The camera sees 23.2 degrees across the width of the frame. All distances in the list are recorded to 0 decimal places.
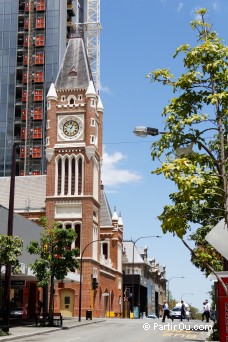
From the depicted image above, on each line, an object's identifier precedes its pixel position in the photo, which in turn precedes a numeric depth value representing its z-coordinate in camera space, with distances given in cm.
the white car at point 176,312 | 5647
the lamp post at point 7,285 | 2656
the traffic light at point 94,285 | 5087
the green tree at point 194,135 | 913
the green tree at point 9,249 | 2545
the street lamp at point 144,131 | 1171
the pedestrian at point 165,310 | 4238
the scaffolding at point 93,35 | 12131
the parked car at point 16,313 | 4731
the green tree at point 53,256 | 3622
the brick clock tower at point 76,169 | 6631
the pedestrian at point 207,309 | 4040
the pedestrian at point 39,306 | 4737
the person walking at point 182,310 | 4786
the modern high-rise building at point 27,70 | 10688
